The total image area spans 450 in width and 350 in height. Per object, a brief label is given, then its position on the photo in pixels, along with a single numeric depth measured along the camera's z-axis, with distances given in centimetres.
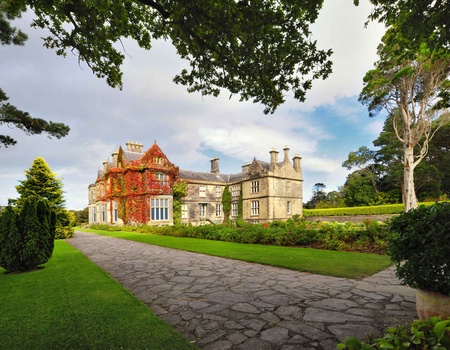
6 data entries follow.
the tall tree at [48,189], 1942
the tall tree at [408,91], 1837
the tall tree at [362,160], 4062
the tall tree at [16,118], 839
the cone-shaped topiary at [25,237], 752
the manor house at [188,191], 2698
